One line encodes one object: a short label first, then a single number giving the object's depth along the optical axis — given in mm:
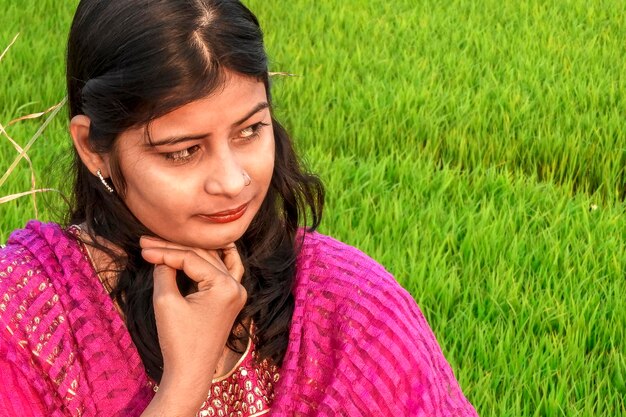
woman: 1623
